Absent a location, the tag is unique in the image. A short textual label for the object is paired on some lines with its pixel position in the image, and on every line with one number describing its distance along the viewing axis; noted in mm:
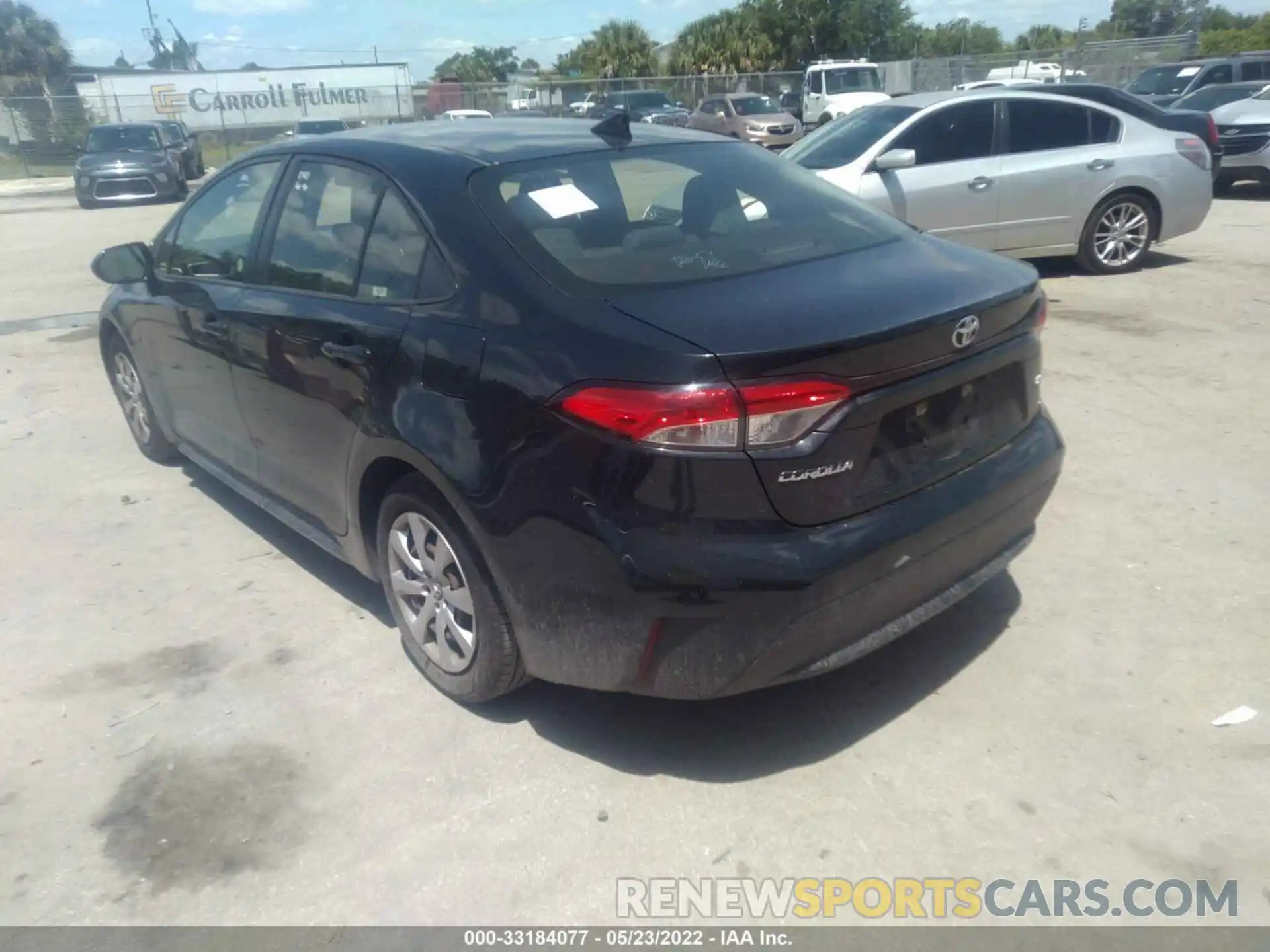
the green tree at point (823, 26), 50625
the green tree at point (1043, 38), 78562
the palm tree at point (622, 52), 54281
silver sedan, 8961
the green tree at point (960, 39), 72500
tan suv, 26766
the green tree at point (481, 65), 80750
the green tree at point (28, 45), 54750
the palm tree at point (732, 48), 50031
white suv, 14086
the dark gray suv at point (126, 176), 21531
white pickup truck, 29828
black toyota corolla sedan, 2686
